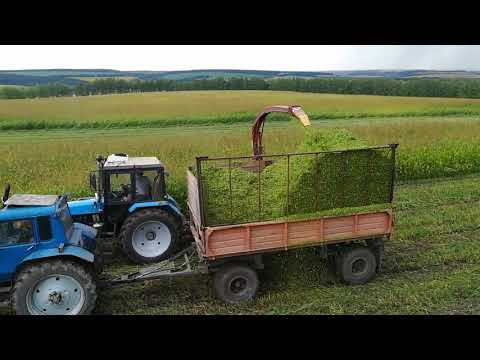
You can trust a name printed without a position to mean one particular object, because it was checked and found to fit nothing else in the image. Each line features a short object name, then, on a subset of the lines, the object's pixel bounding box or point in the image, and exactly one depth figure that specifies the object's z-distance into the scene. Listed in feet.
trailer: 20.18
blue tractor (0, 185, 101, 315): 18.17
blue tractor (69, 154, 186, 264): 24.29
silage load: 21.53
